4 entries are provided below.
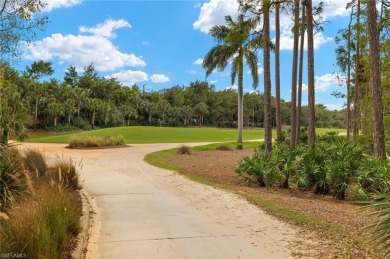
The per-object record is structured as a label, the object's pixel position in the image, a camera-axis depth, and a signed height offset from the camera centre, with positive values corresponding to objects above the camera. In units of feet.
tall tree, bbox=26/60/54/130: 217.31 +34.33
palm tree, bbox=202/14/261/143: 106.63 +19.35
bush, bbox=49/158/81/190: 31.83 -4.17
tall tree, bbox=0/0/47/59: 23.84 +6.85
